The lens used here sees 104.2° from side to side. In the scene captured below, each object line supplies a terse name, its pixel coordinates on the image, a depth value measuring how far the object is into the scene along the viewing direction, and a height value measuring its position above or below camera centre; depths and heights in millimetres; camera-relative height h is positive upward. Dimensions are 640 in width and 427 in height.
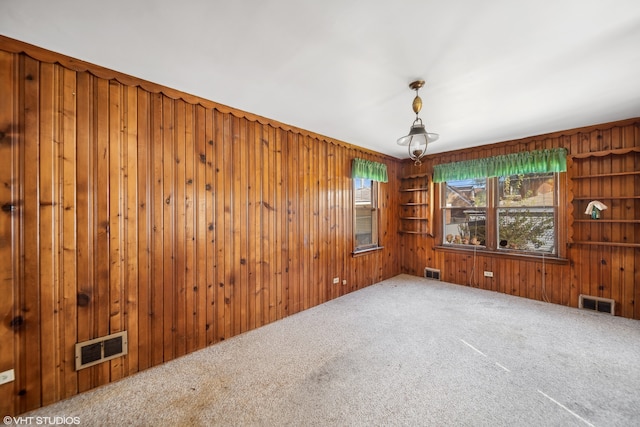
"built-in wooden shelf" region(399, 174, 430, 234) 4953 +168
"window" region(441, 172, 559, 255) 3775 -4
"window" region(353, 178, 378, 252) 4453 -8
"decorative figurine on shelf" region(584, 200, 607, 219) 3238 +33
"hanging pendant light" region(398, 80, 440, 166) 2173 +743
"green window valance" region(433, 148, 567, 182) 3520 +745
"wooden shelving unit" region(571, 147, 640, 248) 3131 +217
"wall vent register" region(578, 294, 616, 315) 3244 -1237
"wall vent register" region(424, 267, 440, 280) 4838 -1201
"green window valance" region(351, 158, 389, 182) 4195 +752
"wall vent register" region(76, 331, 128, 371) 1885 -1069
